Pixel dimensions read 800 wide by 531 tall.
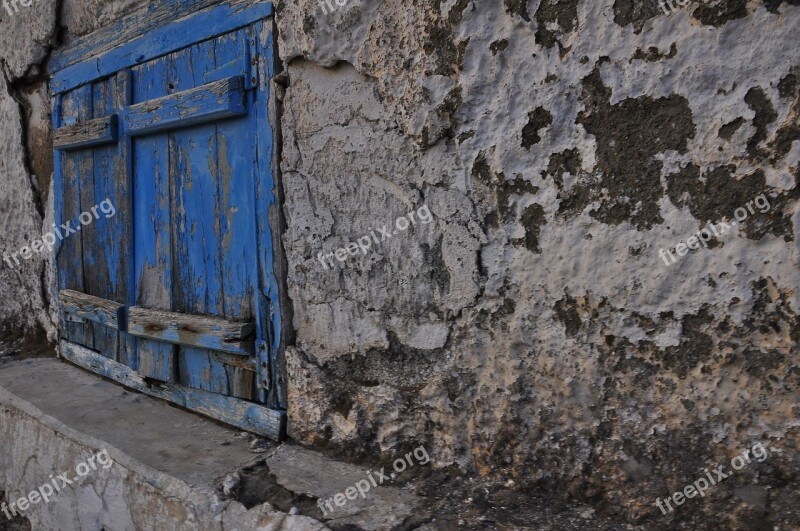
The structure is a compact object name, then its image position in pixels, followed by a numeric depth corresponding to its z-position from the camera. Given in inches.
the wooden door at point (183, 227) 84.8
